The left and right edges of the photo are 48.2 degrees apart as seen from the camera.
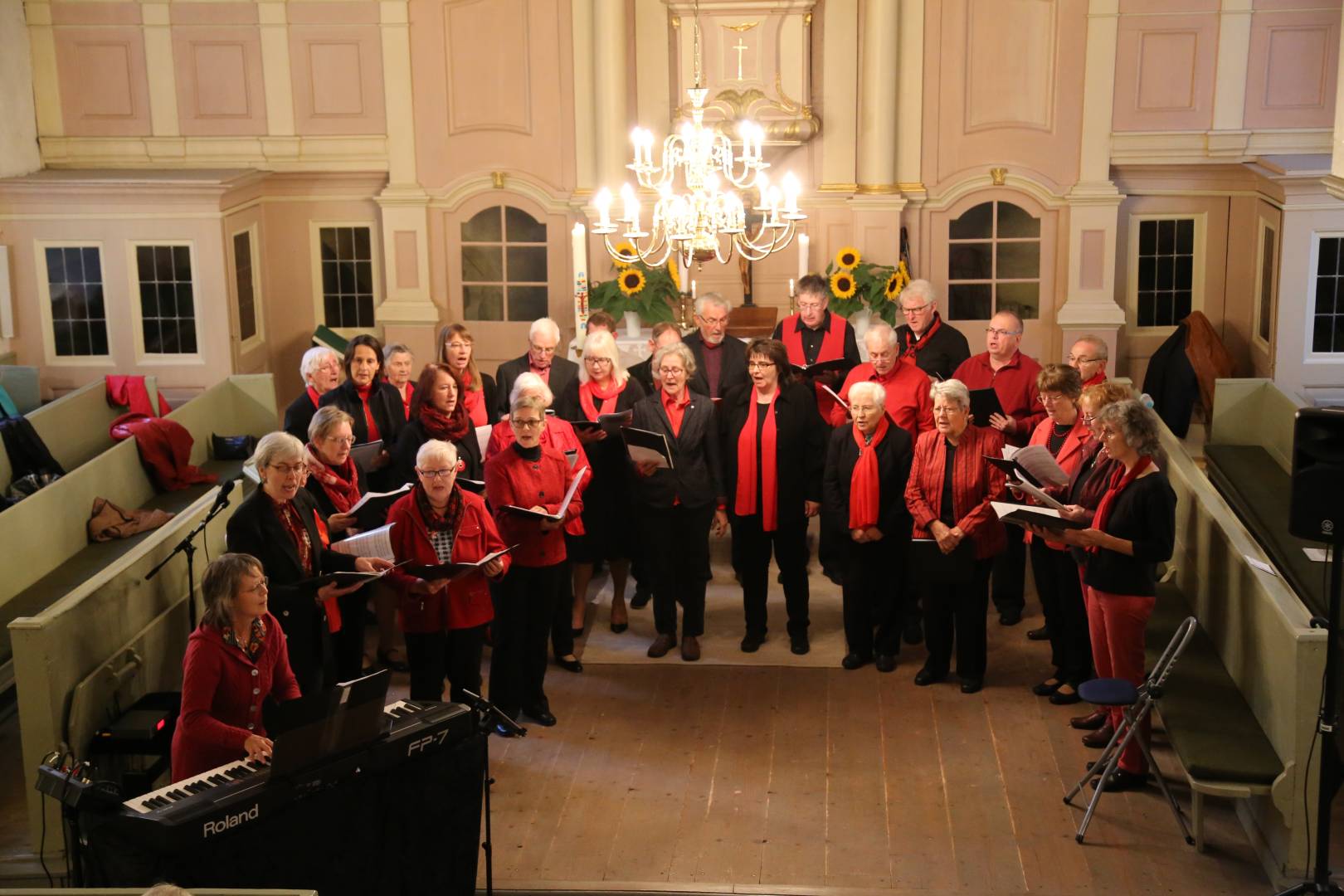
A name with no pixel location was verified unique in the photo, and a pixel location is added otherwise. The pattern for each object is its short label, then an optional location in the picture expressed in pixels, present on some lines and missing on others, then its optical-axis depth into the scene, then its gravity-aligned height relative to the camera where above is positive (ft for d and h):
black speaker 15.55 -2.36
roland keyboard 13.34 -4.82
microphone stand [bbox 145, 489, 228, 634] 18.65 -3.54
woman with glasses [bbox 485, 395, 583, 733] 19.88 -3.81
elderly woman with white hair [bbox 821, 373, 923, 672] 21.38 -3.70
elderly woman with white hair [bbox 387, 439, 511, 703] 18.26 -3.81
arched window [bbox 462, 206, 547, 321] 35.55 -0.11
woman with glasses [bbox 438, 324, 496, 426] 23.07 -1.61
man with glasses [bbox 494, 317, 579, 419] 23.95 -1.69
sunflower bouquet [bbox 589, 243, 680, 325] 31.63 -0.75
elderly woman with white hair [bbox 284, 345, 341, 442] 22.51 -1.81
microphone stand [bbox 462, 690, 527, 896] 15.34 -4.73
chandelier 22.24 +0.93
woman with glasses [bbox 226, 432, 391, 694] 17.26 -3.30
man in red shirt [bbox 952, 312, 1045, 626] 23.54 -2.20
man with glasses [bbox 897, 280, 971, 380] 25.17 -1.41
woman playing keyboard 14.65 -4.04
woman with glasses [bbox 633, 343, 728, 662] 22.02 -3.30
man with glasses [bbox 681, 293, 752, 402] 24.43 -1.52
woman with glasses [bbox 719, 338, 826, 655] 22.29 -3.23
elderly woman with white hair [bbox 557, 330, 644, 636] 22.95 -3.33
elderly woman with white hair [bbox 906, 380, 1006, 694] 20.45 -3.36
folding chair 17.07 -5.07
